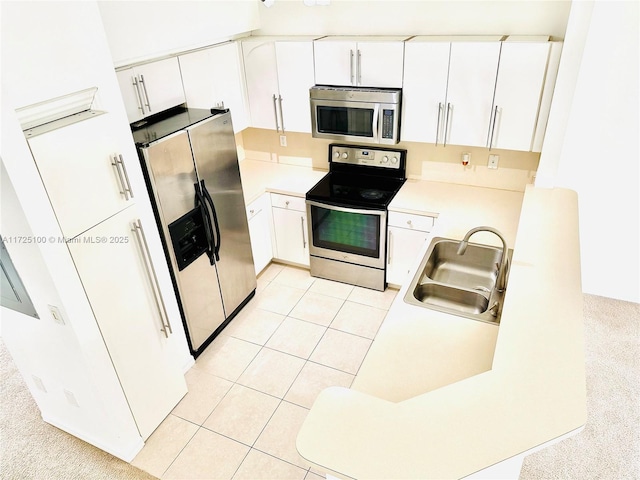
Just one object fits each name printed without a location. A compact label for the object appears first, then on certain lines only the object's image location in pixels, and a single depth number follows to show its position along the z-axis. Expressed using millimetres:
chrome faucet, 2109
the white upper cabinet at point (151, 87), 2643
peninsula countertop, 1230
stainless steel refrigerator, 2566
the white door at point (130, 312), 2133
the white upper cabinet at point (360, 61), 3111
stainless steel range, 3502
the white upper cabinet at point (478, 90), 2818
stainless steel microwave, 3186
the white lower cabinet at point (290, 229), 3764
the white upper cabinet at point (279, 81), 3359
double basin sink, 2221
